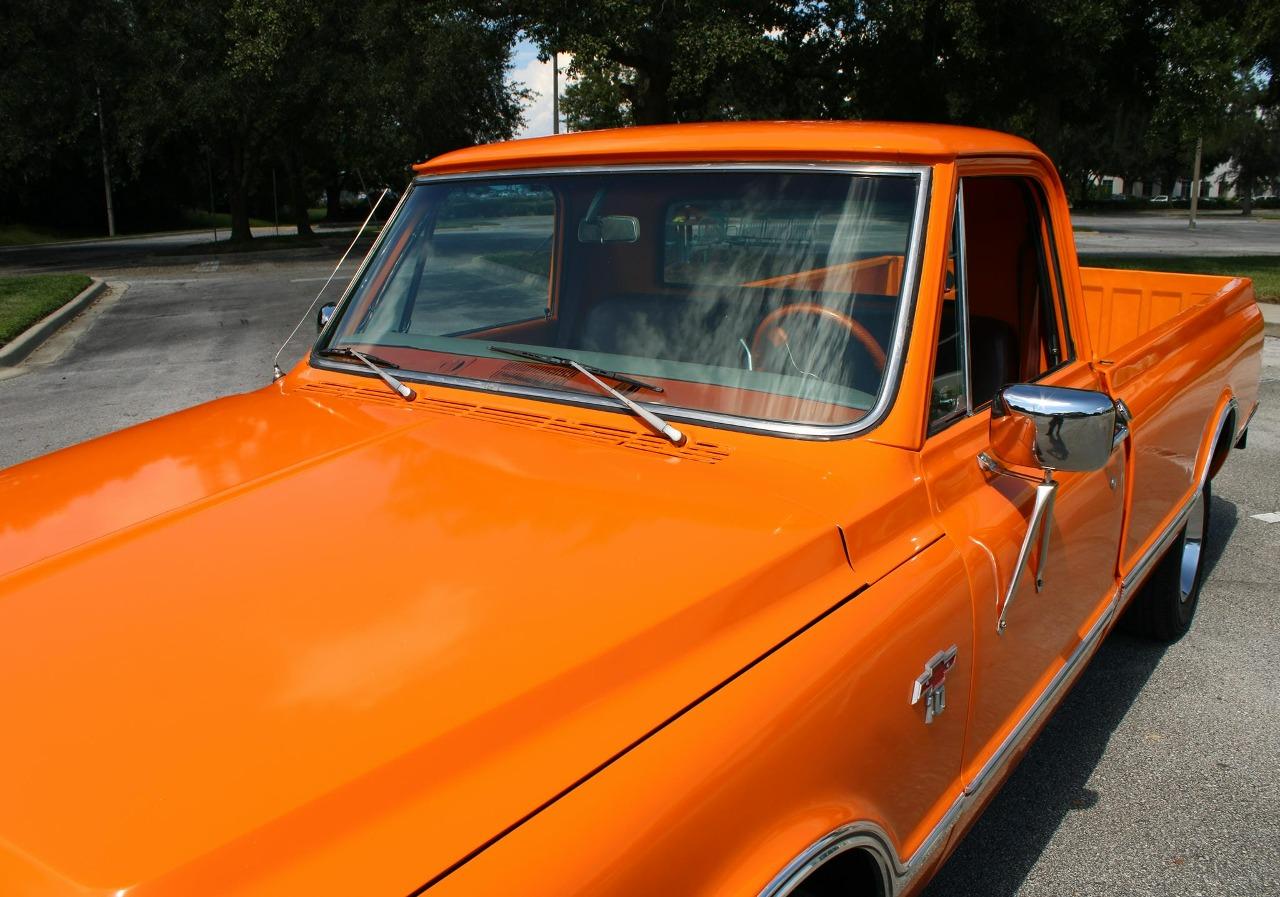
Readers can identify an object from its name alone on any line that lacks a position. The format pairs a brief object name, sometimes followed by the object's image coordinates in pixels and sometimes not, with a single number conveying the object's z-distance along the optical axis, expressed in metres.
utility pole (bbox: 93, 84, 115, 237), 23.07
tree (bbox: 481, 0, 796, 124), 16.48
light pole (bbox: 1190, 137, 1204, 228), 37.25
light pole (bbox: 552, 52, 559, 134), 22.87
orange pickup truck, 1.23
